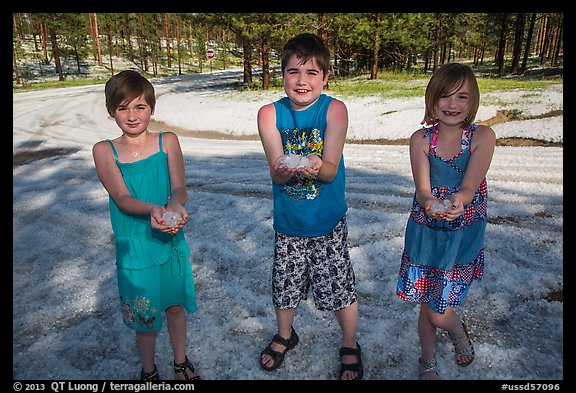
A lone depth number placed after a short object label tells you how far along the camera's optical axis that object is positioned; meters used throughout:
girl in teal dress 1.95
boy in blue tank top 2.03
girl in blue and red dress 1.93
